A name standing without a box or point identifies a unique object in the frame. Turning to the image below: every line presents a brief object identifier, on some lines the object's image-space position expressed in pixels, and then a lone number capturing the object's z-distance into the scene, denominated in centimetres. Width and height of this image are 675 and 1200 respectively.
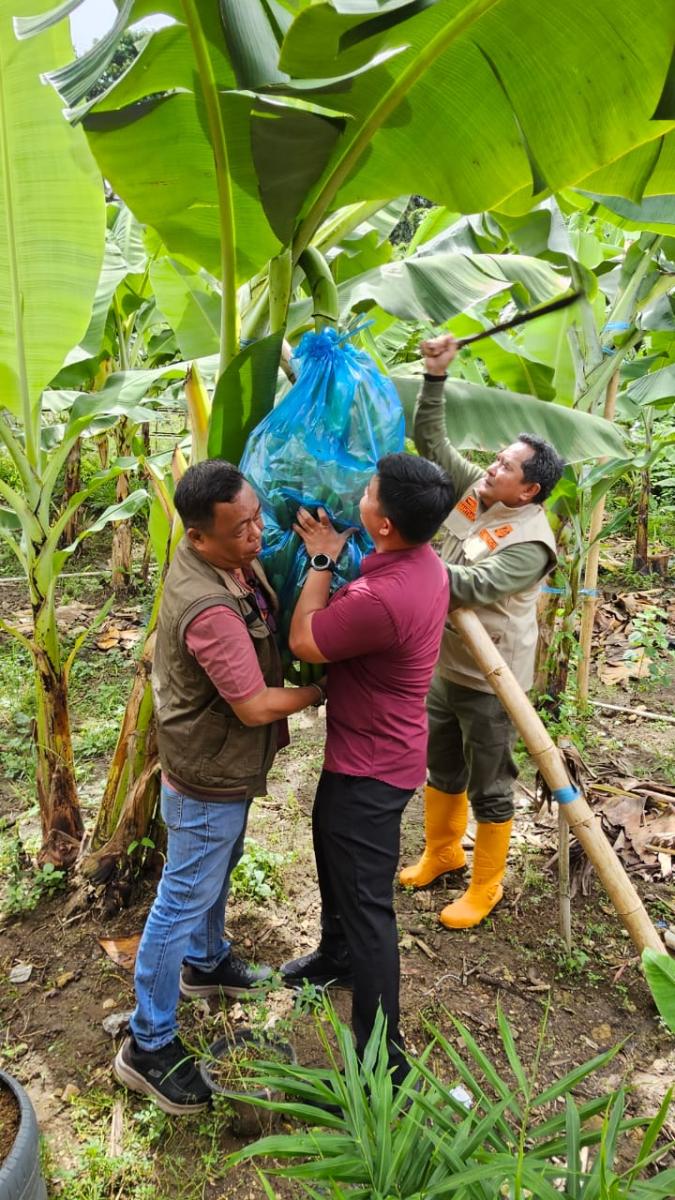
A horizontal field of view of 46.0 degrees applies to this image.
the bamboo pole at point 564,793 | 214
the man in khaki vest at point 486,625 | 230
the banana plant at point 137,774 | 243
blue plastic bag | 158
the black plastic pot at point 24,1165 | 149
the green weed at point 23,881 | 255
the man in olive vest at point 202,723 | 162
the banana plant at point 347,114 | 144
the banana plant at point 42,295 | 209
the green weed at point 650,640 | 370
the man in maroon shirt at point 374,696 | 167
